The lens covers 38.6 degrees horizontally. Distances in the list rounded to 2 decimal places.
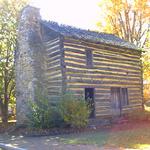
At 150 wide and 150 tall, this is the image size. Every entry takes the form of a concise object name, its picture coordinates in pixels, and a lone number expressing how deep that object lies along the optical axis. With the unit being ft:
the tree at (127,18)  73.25
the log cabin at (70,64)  45.55
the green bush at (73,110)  39.54
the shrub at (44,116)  40.26
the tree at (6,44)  56.09
